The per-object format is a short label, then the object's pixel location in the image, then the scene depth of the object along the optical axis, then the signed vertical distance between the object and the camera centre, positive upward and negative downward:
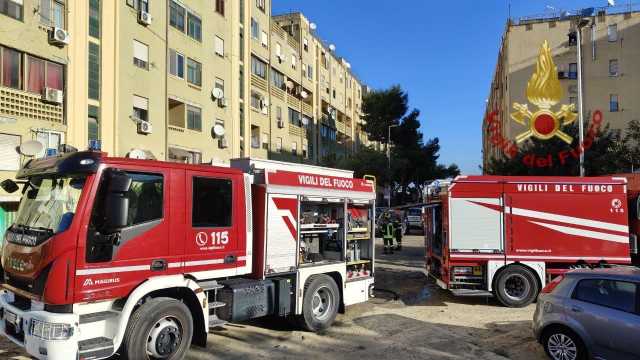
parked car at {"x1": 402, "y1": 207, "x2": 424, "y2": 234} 35.19 -1.28
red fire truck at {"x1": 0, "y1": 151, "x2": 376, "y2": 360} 5.31 -0.64
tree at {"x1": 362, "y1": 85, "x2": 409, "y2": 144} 55.56 +10.51
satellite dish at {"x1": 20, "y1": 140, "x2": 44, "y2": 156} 10.09 +1.19
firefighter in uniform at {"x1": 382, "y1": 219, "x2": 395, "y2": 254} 21.36 -1.36
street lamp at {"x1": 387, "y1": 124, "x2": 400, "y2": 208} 45.77 +5.00
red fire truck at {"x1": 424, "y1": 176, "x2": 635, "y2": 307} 10.69 -0.62
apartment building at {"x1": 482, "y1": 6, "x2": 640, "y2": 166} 37.66 +11.03
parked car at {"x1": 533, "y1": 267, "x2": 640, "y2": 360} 5.87 -1.42
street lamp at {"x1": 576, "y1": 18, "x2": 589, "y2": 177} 17.22 +3.41
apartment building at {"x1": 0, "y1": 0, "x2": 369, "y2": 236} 16.38 +5.56
